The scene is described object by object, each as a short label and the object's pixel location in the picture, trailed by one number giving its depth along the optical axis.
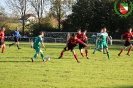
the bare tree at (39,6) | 80.81
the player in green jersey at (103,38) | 24.72
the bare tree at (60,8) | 82.25
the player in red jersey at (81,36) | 24.12
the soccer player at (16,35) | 32.50
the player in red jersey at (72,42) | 20.58
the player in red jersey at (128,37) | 26.02
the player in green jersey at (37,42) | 19.55
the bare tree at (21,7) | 79.06
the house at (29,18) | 80.91
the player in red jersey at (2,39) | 28.36
